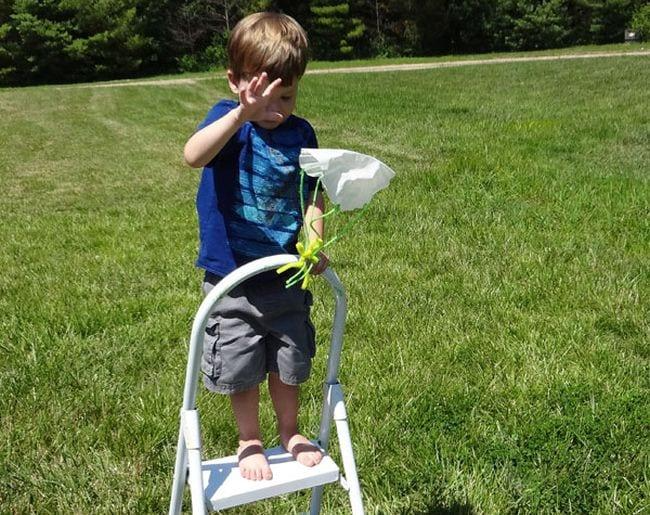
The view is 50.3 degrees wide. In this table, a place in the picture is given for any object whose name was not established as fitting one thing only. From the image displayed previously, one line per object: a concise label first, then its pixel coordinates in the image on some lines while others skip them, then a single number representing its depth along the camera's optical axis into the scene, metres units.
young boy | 1.95
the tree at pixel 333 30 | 33.00
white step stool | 1.67
